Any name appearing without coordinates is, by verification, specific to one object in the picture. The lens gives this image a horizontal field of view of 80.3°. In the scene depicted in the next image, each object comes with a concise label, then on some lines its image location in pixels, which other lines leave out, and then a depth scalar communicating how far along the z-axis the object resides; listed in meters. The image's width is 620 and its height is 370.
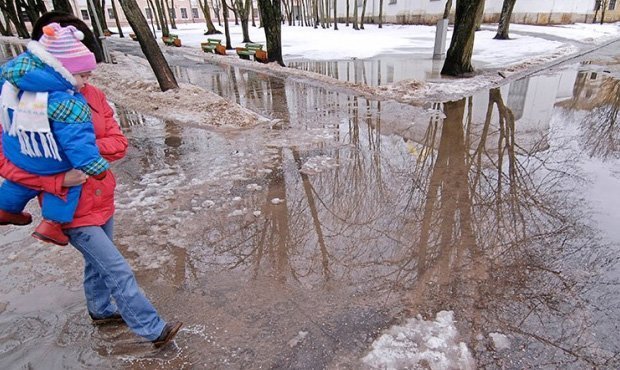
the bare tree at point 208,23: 31.14
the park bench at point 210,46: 19.22
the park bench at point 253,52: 14.48
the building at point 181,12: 54.53
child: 1.71
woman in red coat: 1.87
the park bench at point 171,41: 23.53
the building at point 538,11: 29.25
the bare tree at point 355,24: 31.31
